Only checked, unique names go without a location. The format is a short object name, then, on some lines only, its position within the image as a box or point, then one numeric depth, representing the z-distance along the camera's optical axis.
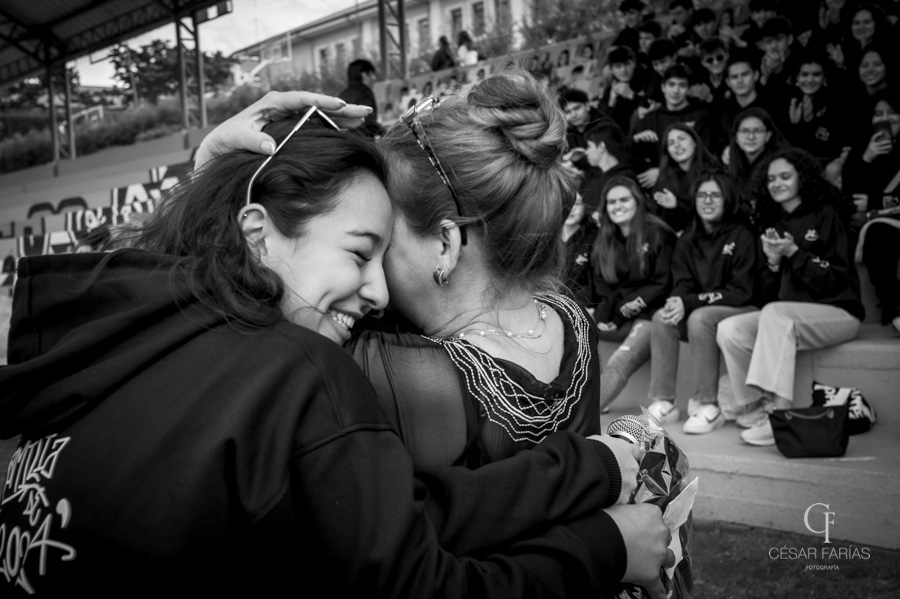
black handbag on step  4.15
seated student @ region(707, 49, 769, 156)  6.99
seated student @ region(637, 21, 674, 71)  9.53
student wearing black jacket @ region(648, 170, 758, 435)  5.05
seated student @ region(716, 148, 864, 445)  4.74
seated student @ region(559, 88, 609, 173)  7.28
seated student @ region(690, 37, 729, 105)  7.46
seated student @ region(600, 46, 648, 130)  8.20
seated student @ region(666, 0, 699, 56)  9.19
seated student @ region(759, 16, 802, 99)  7.62
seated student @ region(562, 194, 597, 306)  5.89
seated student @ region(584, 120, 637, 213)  6.49
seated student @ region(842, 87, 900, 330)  5.18
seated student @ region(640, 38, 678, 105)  8.29
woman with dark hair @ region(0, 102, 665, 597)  1.11
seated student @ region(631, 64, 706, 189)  7.09
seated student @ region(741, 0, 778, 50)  8.45
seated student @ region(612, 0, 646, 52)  10.41
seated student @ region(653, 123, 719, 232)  6.20
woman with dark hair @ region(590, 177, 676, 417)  5.50
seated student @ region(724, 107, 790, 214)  6.03
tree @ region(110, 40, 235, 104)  27.39
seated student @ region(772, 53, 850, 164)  6.50
